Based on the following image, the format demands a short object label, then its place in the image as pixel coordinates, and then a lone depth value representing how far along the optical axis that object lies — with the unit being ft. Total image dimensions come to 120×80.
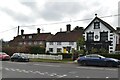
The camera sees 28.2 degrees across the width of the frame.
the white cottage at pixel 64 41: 185.12
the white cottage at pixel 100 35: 152.05
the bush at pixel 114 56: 103.49
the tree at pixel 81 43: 152.01
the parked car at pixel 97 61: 82.95
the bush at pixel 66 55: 127.73
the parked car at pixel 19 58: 113.68
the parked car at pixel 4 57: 124.88
